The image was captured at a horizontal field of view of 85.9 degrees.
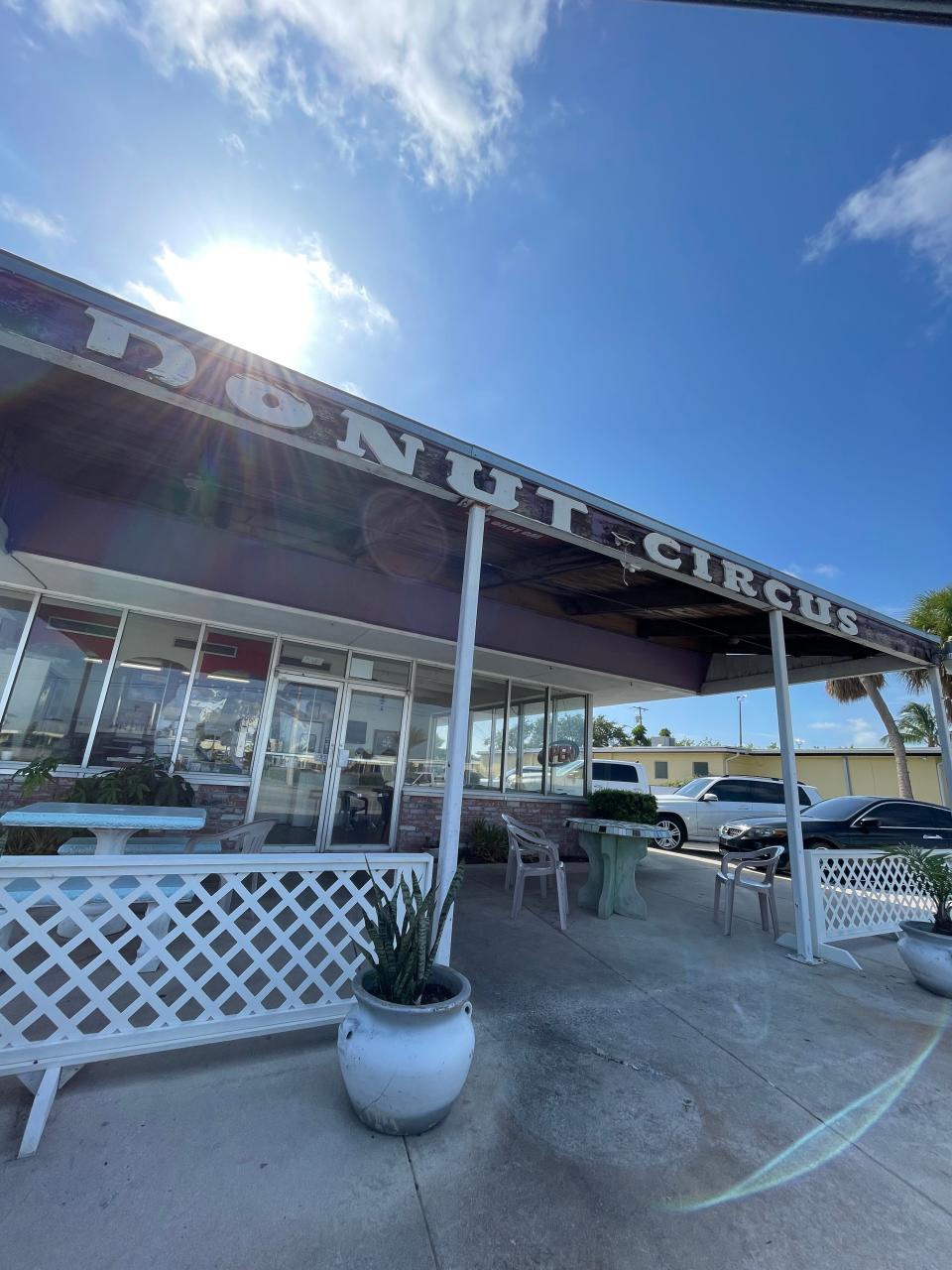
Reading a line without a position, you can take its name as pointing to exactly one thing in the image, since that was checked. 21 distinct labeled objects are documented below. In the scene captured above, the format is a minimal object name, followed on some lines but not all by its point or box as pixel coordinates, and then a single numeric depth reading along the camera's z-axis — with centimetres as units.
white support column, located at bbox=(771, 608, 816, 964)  434
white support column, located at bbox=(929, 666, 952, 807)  563
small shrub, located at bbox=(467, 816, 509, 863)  724
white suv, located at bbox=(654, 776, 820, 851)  1137
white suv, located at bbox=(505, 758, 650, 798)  805
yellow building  1722
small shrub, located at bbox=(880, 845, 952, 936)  389
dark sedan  758
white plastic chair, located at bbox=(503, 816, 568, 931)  454
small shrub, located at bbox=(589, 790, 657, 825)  742
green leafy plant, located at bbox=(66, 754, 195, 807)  475
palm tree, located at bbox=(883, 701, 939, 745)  2041
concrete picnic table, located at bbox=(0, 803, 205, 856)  289
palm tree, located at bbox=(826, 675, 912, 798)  1292
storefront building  282
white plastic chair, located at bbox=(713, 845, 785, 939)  469
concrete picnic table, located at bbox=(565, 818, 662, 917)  507
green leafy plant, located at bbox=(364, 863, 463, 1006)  219
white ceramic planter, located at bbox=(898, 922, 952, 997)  371
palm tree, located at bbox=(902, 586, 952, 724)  1285
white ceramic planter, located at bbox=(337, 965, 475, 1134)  193
